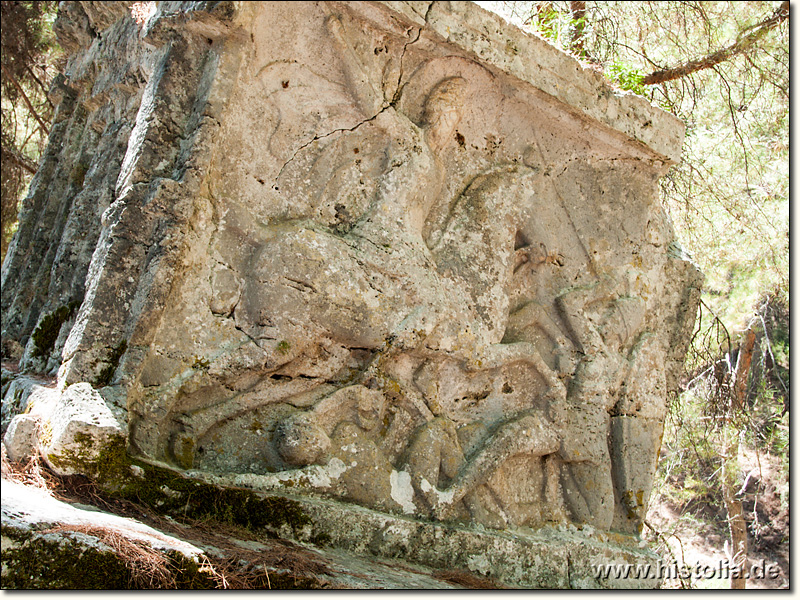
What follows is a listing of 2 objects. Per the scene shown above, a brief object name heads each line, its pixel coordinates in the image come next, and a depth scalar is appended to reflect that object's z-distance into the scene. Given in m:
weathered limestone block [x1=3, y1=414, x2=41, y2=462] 3.15
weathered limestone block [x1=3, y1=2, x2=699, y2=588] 3.57
